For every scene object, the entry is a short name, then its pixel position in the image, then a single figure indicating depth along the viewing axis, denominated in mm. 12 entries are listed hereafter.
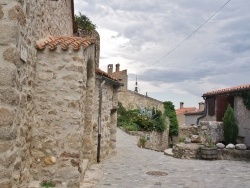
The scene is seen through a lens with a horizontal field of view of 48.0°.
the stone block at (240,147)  12367
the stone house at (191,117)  31981
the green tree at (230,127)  15242
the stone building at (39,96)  4211
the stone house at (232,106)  14961
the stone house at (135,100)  29672
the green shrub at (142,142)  17870
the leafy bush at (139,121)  22828
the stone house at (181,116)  42122
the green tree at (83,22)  13875
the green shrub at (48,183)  5927
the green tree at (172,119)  26547
